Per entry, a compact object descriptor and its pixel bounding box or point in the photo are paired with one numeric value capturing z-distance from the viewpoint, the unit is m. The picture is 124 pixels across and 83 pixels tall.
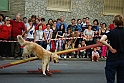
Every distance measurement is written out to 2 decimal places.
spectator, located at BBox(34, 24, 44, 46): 14.14
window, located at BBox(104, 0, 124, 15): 20.00
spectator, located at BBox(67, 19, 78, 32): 15.09
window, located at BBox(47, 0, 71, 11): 18.20
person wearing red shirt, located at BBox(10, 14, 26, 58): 13.45
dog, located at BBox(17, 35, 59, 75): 9.66
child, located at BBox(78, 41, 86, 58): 14.85
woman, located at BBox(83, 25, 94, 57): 14.89
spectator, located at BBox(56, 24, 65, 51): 14.73
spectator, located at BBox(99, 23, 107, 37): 15.37
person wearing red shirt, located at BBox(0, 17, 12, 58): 13.48
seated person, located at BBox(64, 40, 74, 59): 14.79
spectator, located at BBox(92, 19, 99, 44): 15.11
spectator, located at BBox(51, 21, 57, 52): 14.57
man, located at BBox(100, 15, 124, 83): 6.33
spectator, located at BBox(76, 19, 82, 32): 15.18
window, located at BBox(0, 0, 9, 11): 16.72
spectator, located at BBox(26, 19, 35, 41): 13.92
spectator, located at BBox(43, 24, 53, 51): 14.35
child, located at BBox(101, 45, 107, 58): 15.24
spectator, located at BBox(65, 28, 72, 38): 14.87
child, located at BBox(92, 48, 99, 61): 14.80
